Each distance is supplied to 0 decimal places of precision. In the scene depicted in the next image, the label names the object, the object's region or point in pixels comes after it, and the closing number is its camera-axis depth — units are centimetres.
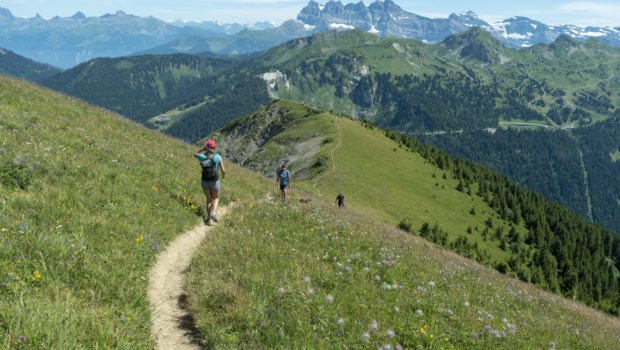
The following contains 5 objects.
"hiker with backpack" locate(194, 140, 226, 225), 1157
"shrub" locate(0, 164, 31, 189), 849
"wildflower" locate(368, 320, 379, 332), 590
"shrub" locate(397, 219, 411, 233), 4408
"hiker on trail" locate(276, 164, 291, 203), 1959
